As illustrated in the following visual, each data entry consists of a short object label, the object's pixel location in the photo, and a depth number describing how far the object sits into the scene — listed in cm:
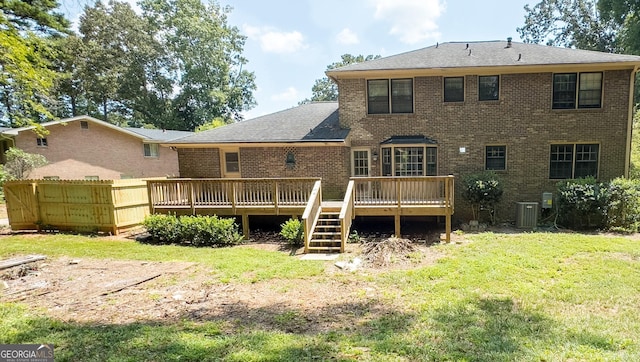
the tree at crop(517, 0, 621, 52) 2780
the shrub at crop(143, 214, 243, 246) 935
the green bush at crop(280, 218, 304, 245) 893
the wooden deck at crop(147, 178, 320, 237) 1002
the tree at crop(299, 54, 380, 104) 5262
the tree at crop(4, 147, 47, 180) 1764
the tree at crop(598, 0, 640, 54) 1848
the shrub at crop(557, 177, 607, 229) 983
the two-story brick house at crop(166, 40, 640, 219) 1077
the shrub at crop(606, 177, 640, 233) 961
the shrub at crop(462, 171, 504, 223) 1038
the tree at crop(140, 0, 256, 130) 3459
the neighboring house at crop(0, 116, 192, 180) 1988
